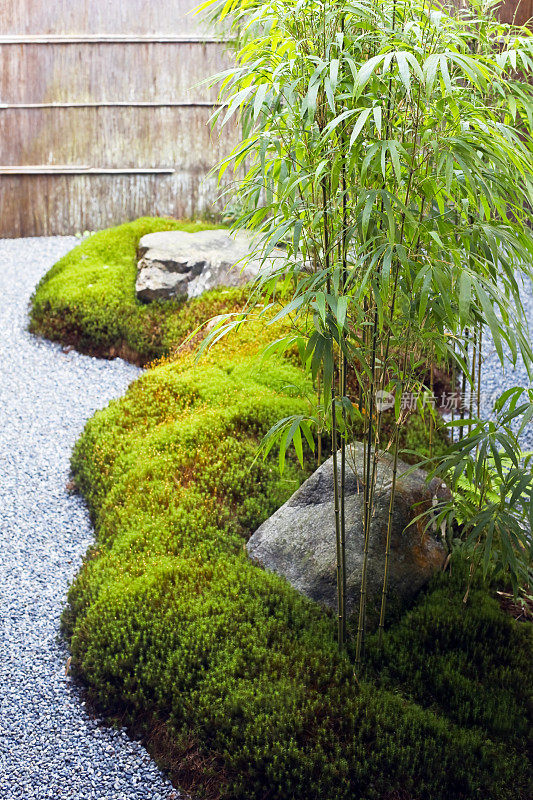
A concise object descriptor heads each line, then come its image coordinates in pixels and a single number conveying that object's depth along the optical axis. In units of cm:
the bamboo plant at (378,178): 184
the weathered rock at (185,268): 572
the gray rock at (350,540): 280
